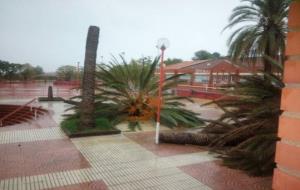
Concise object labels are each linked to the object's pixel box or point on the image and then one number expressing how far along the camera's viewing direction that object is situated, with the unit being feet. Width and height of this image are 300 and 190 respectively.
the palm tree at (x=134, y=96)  24.43
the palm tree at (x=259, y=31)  38.22
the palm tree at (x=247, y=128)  12.65
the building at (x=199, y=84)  56.08
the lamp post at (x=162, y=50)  18.25
